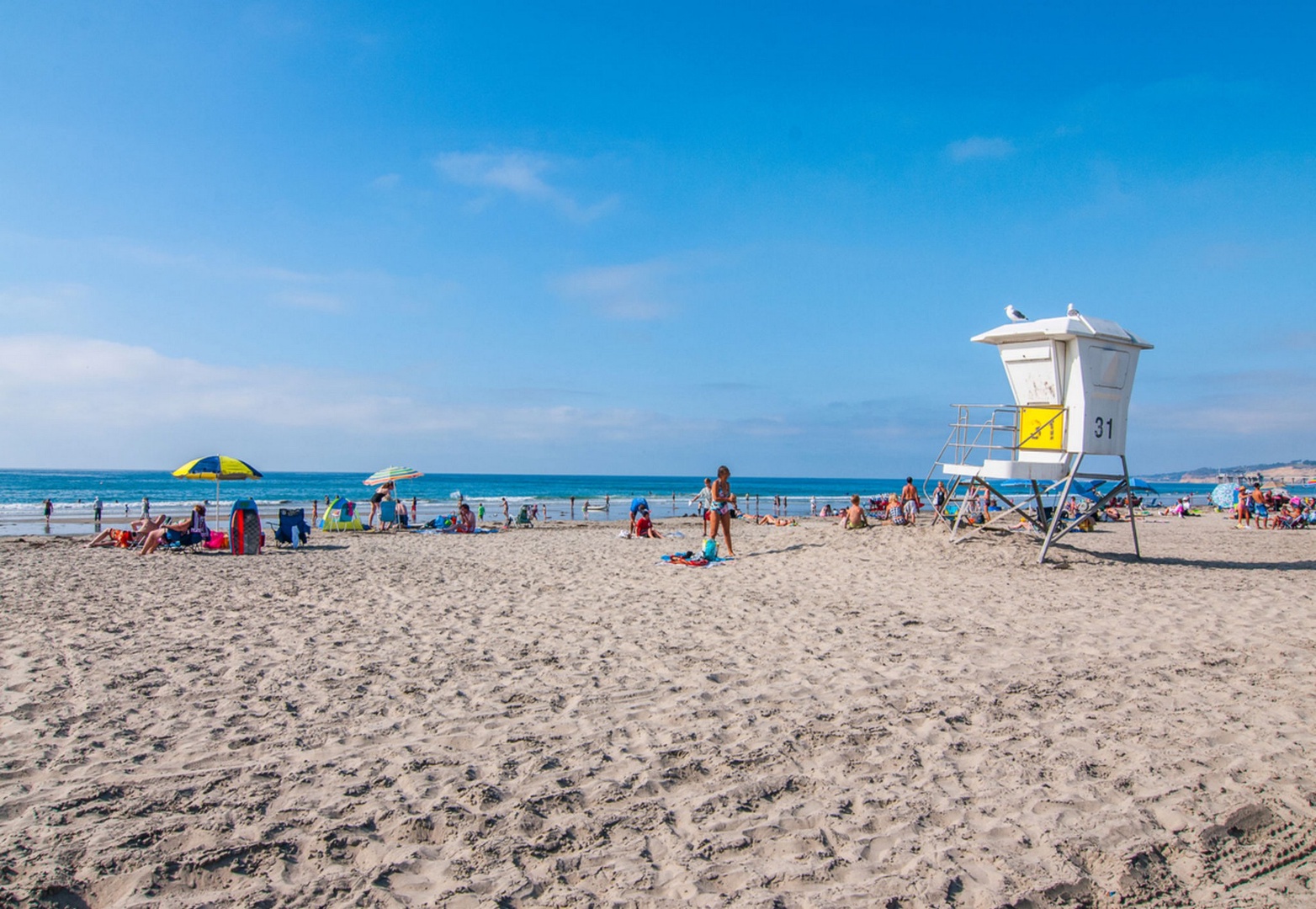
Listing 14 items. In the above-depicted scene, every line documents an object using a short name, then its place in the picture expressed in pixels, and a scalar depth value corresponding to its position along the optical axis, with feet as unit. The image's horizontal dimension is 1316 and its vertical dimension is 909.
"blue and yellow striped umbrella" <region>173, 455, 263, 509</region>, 49.11
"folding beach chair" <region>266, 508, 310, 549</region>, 52.44
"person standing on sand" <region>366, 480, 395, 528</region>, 70.74
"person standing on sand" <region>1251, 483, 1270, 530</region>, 82.94
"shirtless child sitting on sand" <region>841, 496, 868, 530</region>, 54.19
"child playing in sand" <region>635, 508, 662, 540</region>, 60.54
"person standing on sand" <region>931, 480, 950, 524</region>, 72.72
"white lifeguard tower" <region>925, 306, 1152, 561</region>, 39.37
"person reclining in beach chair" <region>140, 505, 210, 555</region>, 45.88
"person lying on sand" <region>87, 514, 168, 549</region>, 49.03
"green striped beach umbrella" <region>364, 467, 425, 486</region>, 73.10
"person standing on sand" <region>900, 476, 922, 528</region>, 69.82
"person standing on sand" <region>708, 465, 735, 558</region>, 42.50
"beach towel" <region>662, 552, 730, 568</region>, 41.01
